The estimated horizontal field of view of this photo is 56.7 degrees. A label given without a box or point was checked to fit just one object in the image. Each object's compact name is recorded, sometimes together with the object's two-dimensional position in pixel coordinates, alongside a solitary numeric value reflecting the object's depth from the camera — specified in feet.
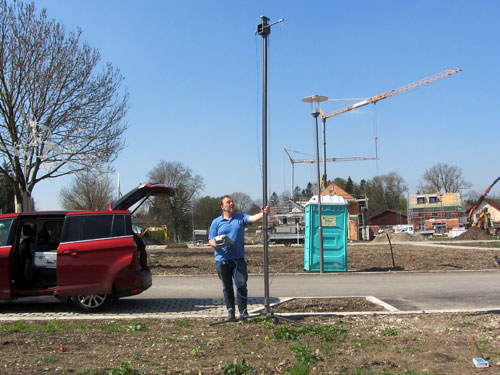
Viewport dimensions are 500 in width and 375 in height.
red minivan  24.89
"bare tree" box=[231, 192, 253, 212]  273.25
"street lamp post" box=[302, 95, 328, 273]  43.27
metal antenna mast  21.68
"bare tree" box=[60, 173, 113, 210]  163.37
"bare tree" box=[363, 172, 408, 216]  344.28
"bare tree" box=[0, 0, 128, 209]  71.77
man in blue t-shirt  21.56
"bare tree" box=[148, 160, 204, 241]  202.90
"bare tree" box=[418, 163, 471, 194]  294.46
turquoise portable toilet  44.75
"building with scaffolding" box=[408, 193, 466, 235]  209.77
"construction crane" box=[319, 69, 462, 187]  246.47
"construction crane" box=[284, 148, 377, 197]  331.14
